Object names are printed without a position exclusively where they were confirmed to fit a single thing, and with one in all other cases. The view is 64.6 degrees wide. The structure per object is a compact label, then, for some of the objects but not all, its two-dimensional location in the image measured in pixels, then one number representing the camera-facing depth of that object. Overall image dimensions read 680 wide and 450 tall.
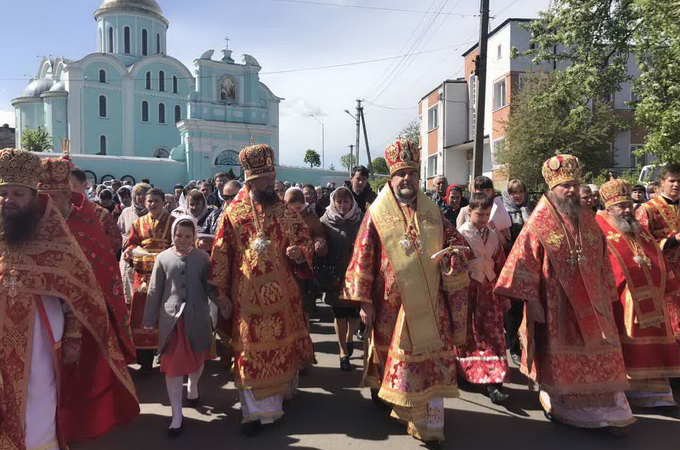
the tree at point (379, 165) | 66.25
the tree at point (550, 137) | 19.86
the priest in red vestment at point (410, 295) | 3.89
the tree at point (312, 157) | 70.25
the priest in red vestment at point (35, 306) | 3.06
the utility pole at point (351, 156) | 49.50
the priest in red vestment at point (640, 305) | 4.59
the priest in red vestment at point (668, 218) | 5.00
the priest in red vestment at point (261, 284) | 4.15
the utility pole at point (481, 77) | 12.50
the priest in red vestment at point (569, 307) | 4.04
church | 40.62
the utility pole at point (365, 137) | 34.28
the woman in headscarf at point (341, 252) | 5.73
